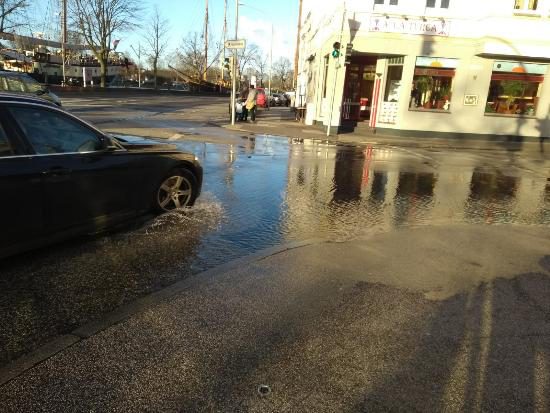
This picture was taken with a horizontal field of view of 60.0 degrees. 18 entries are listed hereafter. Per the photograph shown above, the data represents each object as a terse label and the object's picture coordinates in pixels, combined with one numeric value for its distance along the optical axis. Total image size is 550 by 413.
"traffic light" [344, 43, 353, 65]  18.55
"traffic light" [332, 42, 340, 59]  18.33
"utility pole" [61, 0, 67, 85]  46.62
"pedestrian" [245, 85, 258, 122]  24.00
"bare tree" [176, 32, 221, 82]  71.93
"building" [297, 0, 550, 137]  19.08
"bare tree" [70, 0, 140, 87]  55.22
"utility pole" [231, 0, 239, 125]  21.12
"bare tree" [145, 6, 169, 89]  70.84
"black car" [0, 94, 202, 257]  4.32
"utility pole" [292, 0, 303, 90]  38.38
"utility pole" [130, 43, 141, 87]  76.14
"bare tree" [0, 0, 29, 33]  36.97
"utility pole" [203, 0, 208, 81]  63.48
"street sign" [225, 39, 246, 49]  20.23
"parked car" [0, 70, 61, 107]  15.76
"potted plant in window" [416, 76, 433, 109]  20.08
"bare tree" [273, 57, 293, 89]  106.00
